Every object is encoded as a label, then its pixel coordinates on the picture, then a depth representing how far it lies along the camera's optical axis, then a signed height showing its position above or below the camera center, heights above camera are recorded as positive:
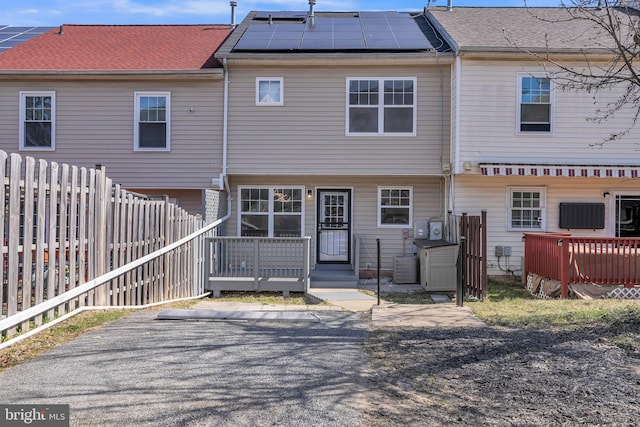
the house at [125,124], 13.61 +2.37
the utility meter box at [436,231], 13.48 -0.28
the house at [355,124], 13.37 +2.38
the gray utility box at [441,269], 11.74 -1.08
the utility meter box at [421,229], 13.73 -0.24
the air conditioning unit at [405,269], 13.08 -1.21
